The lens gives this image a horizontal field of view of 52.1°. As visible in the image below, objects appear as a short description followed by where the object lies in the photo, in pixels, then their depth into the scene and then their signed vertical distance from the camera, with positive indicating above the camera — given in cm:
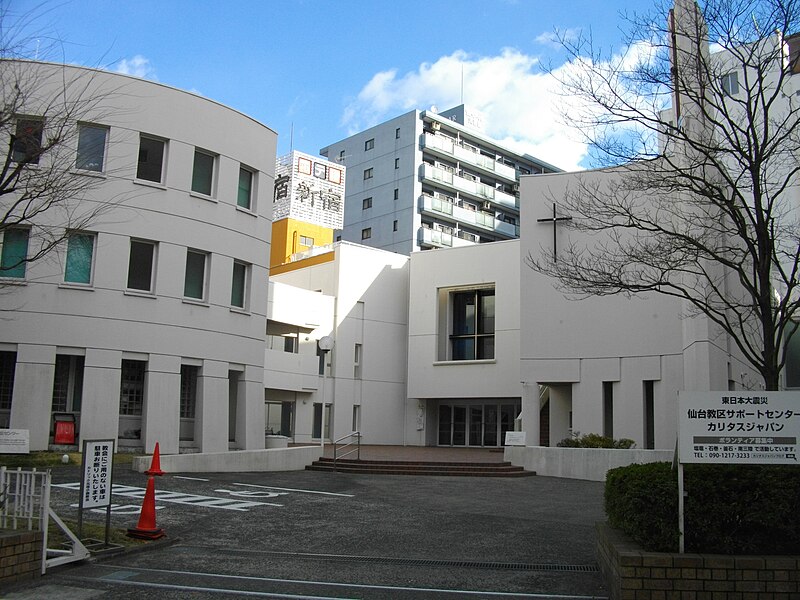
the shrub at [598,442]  2414 -53
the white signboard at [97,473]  967 -75
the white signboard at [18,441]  1694 -71
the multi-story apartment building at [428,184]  6000 +1786
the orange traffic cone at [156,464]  1249 -81
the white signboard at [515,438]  2531 -51
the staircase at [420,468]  2383 -142
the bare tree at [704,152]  961 +358
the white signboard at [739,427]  722 +1
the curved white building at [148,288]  2098 +339
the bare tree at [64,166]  1952 +596
